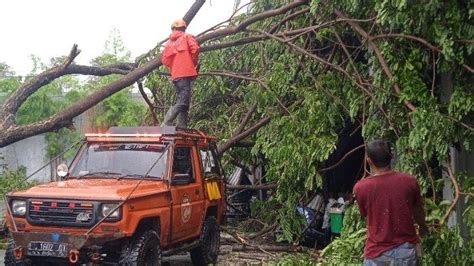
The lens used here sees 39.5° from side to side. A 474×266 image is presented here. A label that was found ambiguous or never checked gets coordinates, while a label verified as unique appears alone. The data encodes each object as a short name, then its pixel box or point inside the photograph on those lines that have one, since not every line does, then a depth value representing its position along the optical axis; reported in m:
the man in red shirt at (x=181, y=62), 9.81
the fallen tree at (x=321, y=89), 6.93
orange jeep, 7.29
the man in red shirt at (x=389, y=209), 4.62
